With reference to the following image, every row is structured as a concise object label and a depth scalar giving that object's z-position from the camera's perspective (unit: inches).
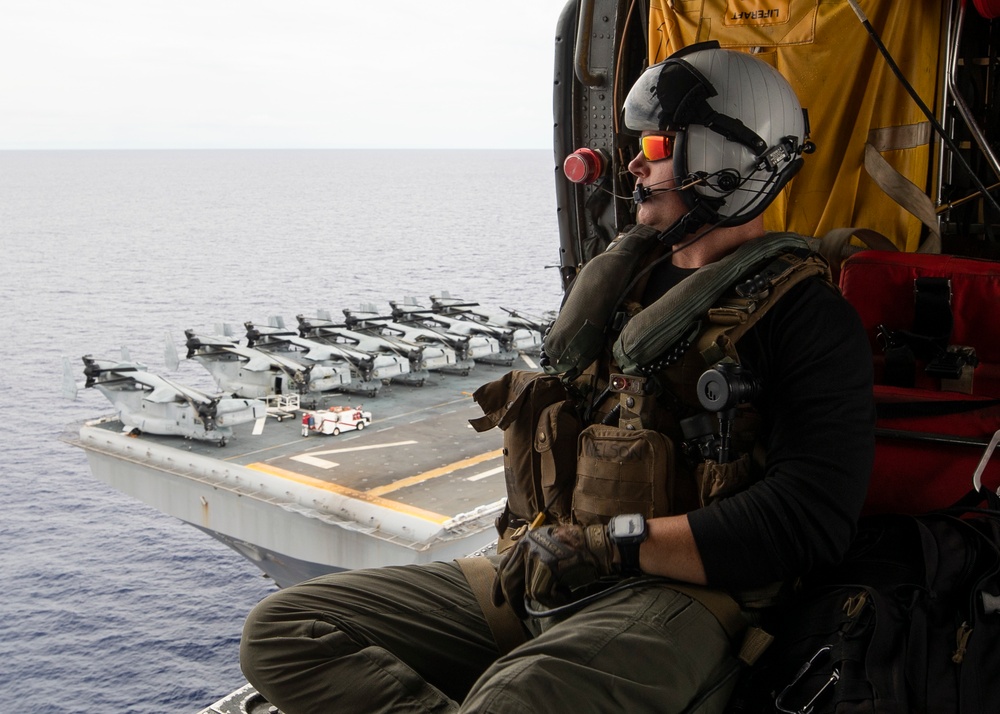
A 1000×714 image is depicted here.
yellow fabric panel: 161.5
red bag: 120.2
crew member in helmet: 92.3
